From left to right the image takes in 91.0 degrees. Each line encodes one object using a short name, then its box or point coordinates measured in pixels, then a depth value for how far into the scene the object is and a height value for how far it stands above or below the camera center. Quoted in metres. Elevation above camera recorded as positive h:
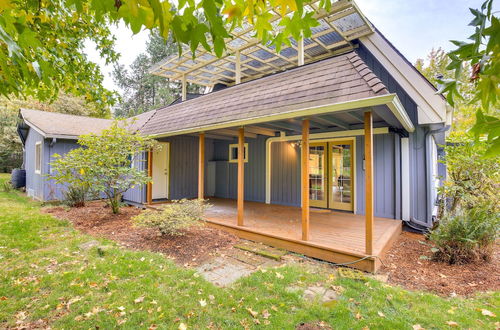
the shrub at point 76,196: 7.96 -0.88
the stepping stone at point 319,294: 2.82 -1.50
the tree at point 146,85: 21.72 +7.97
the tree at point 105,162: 6.18 +0.18
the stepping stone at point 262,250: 4.11 -1.44
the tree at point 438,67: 14.27 +6.63
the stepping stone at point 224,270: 3.30 -1.47
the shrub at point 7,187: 10.90 -0.79
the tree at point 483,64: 0.72 +0.37
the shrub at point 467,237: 3.90 -1.09
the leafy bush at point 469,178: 4.78 -0.19
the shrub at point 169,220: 4.63 -0.97
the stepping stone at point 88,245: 4.32 -1.38
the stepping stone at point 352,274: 3.32 -1.47
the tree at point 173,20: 1.04 +0.74
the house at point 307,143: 4.13 +0.76
